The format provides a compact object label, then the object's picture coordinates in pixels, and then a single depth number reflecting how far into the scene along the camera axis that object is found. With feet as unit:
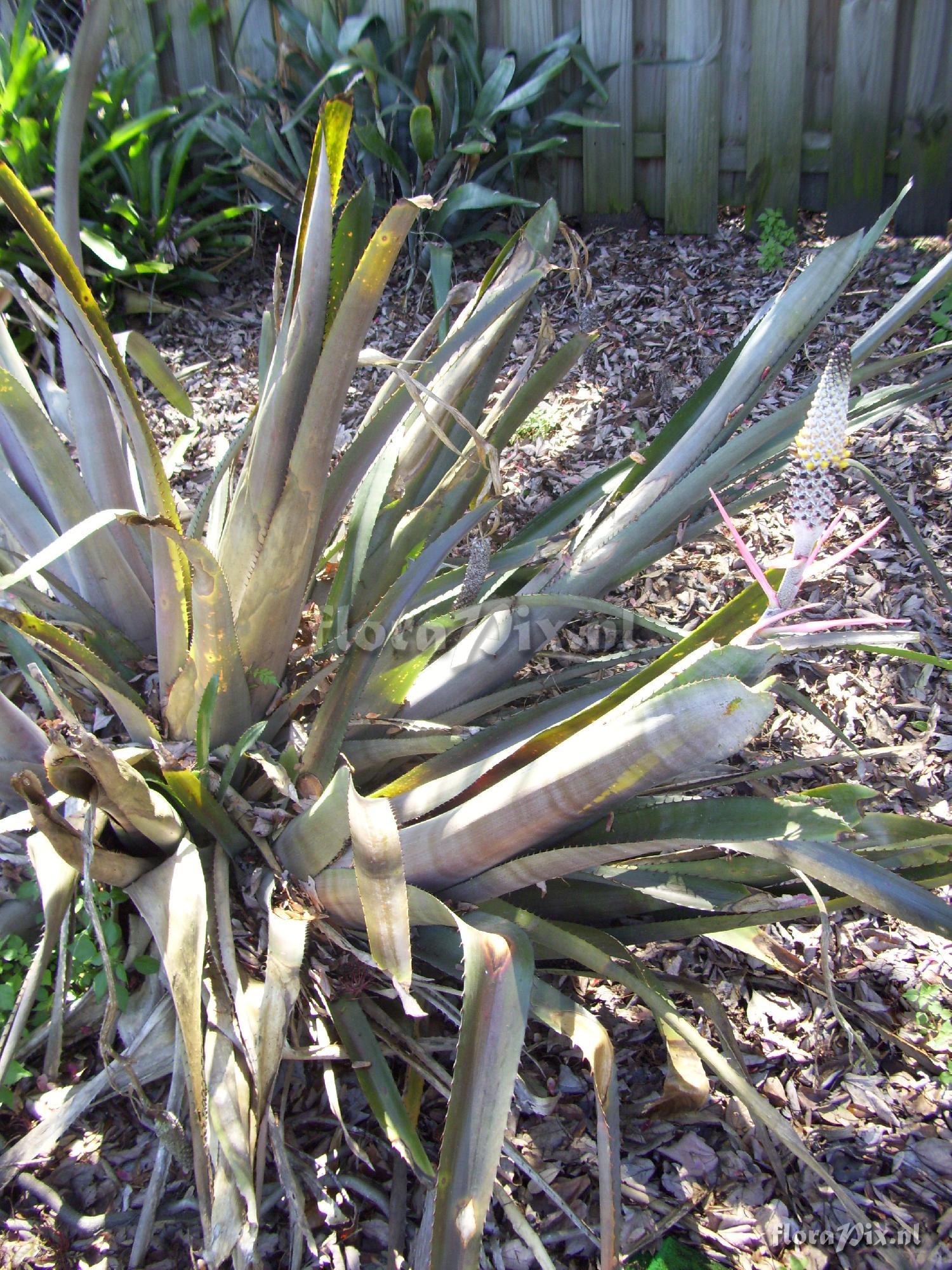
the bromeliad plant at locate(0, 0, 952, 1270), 3.54
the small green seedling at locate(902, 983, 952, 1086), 5.42
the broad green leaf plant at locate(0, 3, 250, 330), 10.75
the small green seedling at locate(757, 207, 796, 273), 11.62
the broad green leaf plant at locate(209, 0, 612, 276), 11.31
